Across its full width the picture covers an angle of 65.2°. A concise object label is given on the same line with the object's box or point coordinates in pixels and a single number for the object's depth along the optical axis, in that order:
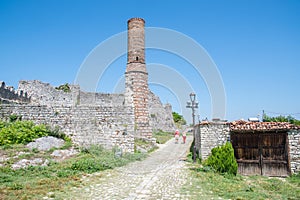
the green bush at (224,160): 10.90
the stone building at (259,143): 11.49
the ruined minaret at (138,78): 18.23
